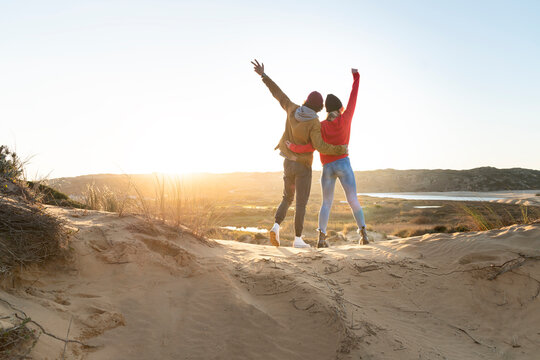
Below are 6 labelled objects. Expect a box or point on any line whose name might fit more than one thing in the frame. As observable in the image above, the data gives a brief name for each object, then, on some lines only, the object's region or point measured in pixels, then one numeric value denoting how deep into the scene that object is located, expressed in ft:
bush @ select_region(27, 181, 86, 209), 29.45
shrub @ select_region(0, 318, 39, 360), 6.66
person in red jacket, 19.79
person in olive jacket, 19.38
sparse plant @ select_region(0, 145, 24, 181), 17.62
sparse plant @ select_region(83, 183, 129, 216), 24.26
